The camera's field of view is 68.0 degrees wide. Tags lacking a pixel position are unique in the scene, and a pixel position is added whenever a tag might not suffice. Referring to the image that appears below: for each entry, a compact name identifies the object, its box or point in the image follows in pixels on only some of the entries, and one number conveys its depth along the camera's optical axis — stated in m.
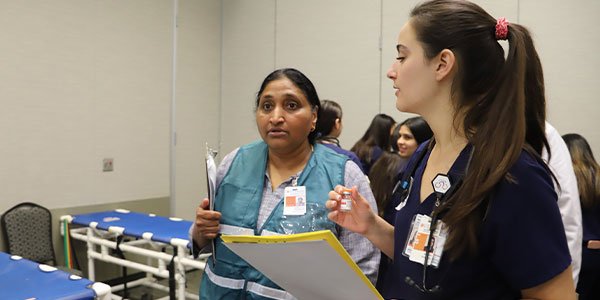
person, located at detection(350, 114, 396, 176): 3.57
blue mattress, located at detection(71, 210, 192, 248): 3.13
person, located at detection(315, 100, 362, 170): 3.10
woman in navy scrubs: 0.79
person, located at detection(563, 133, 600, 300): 2.70
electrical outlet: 4.03
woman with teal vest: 1.38
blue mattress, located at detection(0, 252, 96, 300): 1.84
